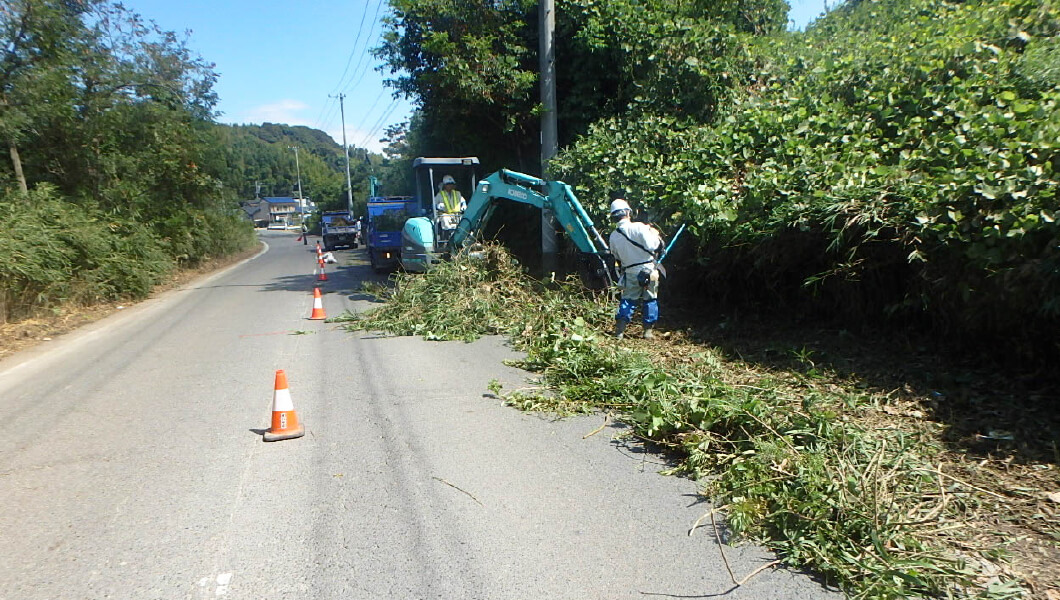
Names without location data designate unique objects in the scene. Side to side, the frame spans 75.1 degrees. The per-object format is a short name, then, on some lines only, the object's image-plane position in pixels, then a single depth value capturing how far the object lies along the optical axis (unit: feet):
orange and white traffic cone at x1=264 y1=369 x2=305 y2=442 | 17.76
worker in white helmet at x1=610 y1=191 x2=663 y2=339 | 26.94
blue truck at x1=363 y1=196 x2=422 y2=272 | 65.51
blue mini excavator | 31.89
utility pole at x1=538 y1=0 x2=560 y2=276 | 41.55
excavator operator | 44.83
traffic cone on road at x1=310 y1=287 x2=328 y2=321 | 37.52
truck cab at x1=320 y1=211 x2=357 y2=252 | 129.70
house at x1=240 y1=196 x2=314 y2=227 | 347.77
